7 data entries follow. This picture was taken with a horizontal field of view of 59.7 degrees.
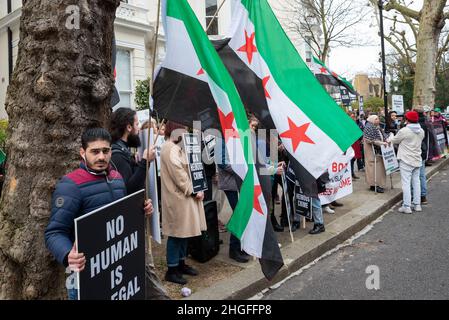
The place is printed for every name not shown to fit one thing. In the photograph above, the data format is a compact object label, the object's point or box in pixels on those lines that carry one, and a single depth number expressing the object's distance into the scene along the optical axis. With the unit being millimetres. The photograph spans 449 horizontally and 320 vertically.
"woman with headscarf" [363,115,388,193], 8648
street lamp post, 12883
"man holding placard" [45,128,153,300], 2414
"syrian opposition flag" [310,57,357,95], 7293
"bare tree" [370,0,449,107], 15164
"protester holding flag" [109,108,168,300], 3219
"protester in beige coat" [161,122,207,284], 4164
